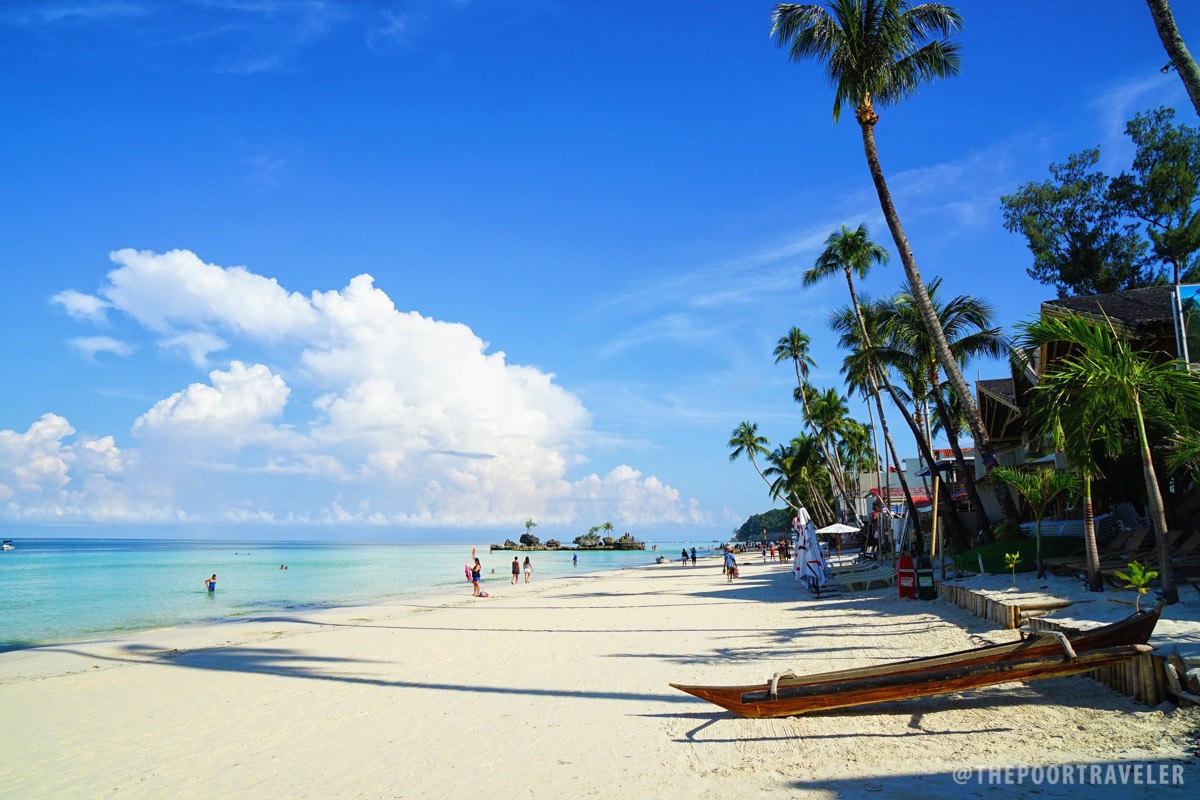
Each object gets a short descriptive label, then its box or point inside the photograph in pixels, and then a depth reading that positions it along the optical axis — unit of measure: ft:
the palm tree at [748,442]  244.42
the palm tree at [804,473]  205.77
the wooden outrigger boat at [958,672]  20.94
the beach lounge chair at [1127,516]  54.85
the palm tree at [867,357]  86.61
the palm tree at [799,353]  185.78
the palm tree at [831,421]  177.27
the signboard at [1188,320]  36.81
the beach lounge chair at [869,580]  67.31
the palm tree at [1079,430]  30.73
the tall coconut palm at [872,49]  61.98
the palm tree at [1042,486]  43.62
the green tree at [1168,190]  105.09
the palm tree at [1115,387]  28.17
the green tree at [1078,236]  109.60
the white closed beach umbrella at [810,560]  68.08
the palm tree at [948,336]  74.59
